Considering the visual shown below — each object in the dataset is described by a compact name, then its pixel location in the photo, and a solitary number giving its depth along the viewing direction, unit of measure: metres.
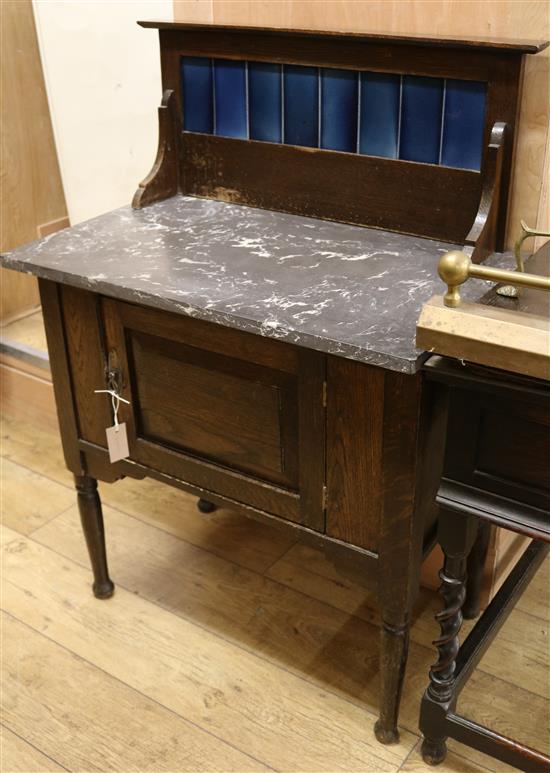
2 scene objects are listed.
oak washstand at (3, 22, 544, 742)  1.42
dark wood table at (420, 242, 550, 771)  1.16
